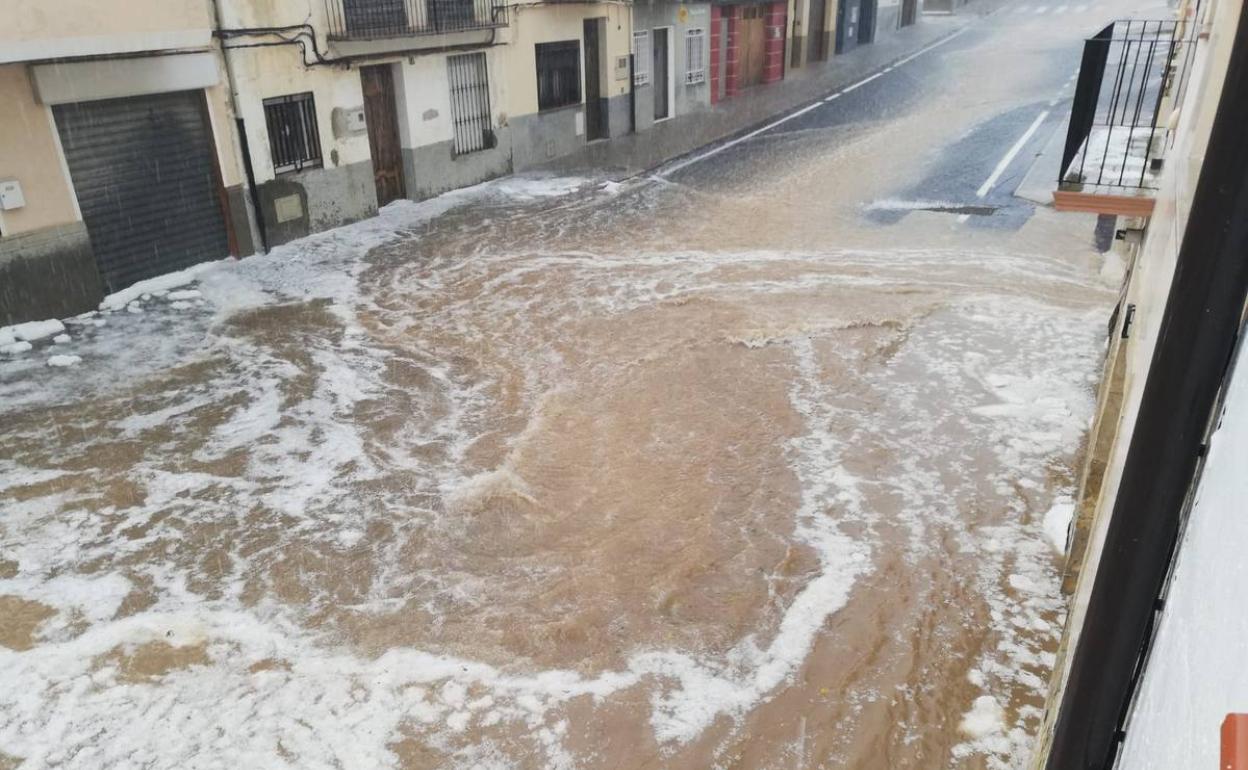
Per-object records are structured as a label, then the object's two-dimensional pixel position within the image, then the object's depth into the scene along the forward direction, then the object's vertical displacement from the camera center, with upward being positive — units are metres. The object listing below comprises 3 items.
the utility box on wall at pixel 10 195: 8.95 -1.40
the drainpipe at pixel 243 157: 10.89 -1.35
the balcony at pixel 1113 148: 6.44 -0.96
